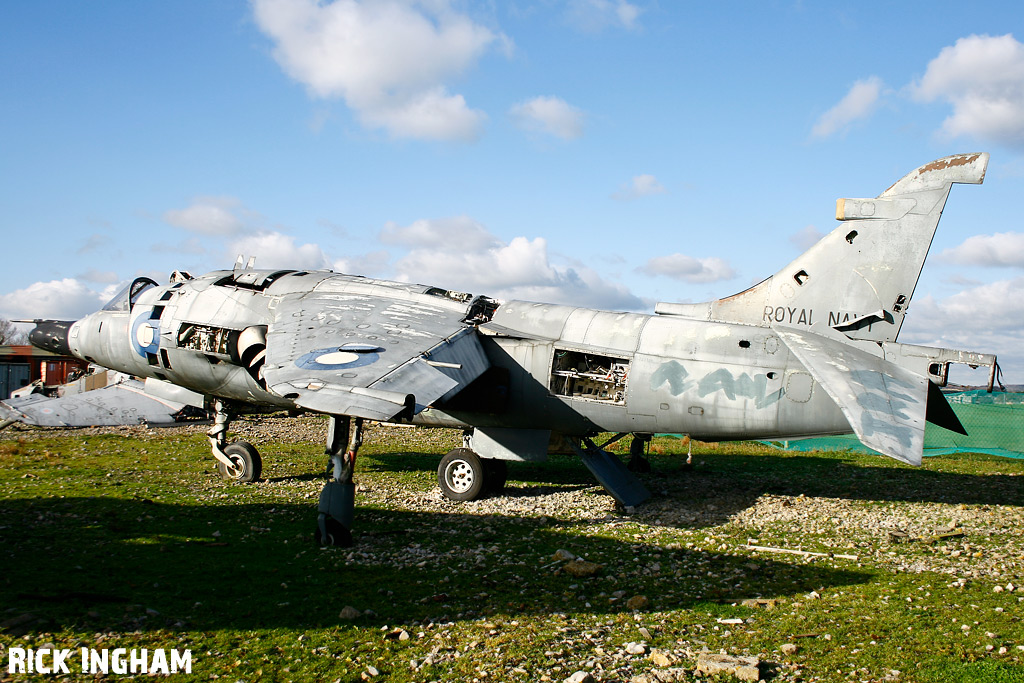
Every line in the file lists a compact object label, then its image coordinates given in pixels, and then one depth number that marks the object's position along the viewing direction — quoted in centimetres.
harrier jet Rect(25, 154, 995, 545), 957
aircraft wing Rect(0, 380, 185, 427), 2061
